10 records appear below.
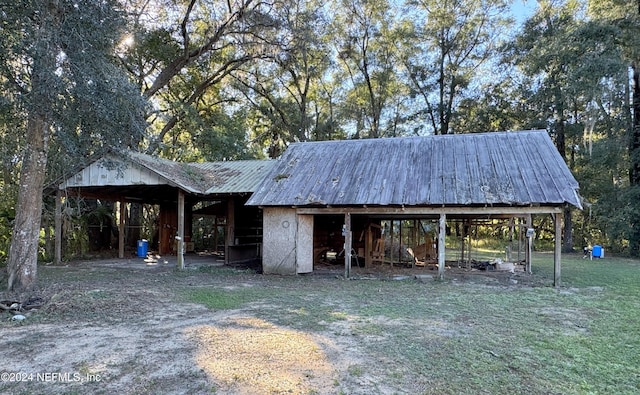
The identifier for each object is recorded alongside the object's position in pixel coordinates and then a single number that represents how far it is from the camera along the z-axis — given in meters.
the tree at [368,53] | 28.25
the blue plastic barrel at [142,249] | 18.02
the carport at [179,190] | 13.60
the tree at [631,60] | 19.12
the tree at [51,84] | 7.29
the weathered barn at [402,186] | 11.19
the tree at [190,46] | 19.62
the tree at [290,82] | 21.45
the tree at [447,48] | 27.20
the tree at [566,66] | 19.23
